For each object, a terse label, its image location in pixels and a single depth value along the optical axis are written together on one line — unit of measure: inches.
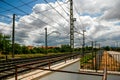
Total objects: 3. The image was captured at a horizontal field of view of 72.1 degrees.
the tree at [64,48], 1660.5
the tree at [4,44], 1000.1
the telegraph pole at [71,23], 454.7
